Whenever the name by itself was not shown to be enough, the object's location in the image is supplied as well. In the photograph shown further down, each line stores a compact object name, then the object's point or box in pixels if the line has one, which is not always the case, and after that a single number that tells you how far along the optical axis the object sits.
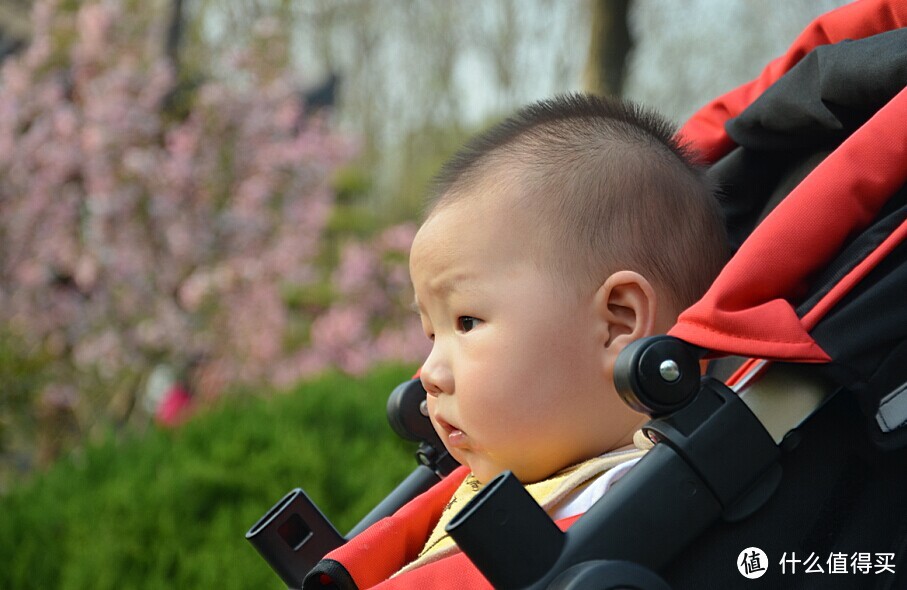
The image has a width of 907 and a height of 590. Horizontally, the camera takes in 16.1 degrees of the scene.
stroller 1.30
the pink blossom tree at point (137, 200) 4.50
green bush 1.92
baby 1.39
